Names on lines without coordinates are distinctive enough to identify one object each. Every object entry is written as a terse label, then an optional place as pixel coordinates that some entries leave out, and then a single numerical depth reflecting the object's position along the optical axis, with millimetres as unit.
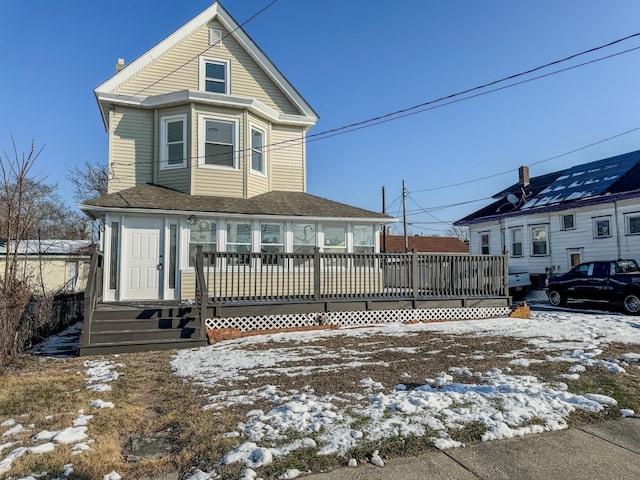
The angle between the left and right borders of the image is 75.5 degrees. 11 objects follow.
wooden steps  7453
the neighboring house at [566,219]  18438
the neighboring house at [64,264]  21203
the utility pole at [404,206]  30041
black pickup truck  12938
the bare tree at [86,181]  27141
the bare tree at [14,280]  6531
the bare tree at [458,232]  64794
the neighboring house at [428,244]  41031
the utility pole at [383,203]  33156
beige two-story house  10984
